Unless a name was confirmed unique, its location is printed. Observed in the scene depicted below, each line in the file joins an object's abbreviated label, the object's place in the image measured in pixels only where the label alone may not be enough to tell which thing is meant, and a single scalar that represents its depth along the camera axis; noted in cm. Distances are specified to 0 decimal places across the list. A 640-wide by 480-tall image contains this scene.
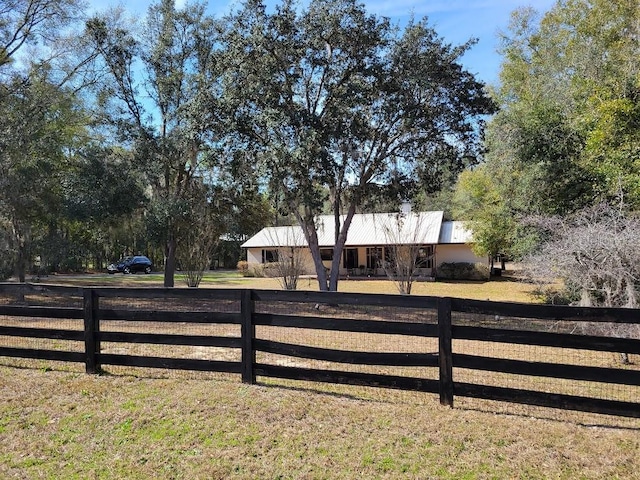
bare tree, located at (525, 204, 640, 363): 752
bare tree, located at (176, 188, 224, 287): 1970
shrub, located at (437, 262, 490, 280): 2953
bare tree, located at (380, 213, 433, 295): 1894
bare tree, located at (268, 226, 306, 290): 1811
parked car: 3897
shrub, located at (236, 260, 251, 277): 3694
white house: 3073
